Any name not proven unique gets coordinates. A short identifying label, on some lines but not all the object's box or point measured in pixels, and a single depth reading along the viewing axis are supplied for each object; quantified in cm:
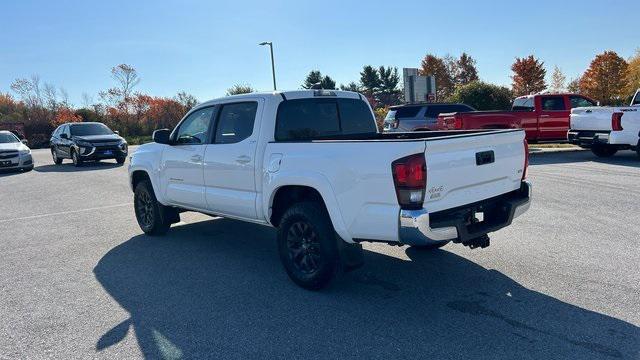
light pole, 3888
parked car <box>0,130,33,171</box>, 1759
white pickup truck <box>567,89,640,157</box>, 1334
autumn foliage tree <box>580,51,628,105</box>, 5394
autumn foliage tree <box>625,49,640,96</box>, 5559
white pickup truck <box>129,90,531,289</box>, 391
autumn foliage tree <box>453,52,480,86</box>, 7106
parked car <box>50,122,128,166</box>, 1859
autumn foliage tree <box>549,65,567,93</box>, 6594
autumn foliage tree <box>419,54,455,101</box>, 6944
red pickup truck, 1638
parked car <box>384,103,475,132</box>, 1772
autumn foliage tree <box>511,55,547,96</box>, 6038
